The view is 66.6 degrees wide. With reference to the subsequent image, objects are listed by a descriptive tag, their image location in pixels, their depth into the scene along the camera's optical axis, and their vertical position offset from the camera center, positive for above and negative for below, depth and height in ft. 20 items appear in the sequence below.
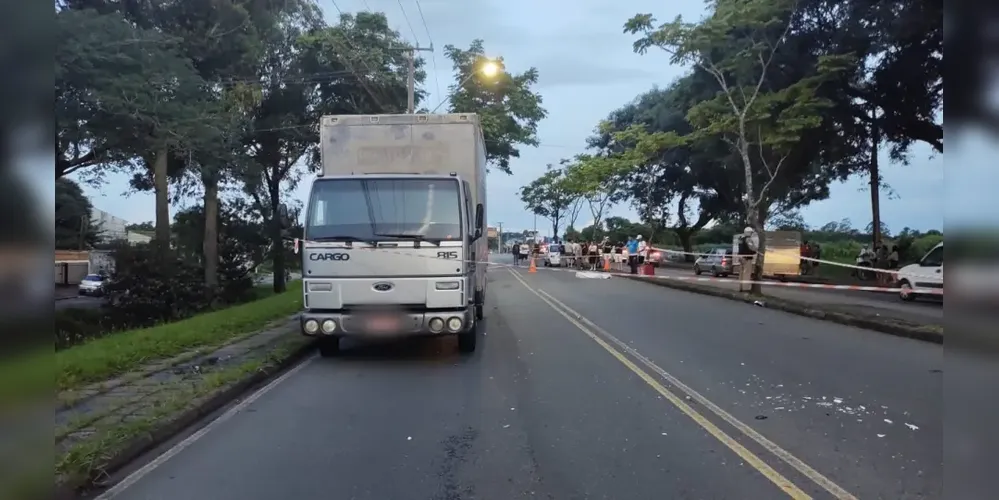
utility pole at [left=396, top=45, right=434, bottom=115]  76.28 +16.63
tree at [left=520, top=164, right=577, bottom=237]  175.18 +12.95
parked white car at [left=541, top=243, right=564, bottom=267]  152.15 -2.05
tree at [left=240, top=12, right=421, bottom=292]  88.38 +20.10
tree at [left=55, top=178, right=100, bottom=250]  126.82 +2.80
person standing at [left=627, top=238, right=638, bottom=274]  104.94 -1.60
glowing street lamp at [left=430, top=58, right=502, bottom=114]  75.25 +17.81
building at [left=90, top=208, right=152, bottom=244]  153.24 +5.59
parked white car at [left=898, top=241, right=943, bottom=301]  57.88 -2.73
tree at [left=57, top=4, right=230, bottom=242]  45.37 +10.44
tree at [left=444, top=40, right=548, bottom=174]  105.70 +20.64
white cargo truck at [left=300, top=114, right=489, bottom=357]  31.40 -0.42
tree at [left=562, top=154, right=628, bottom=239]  128.88 +12.13
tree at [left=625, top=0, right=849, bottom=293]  64.49 +15.50
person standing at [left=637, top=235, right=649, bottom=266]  104.58 -0.98
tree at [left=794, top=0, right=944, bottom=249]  62.28 +16.52
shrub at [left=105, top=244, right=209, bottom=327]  73.00 -3.89
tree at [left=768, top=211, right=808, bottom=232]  183.58 +5.40
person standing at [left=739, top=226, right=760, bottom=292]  67.05 -0.97
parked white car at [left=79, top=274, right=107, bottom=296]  105.70 -5.23
